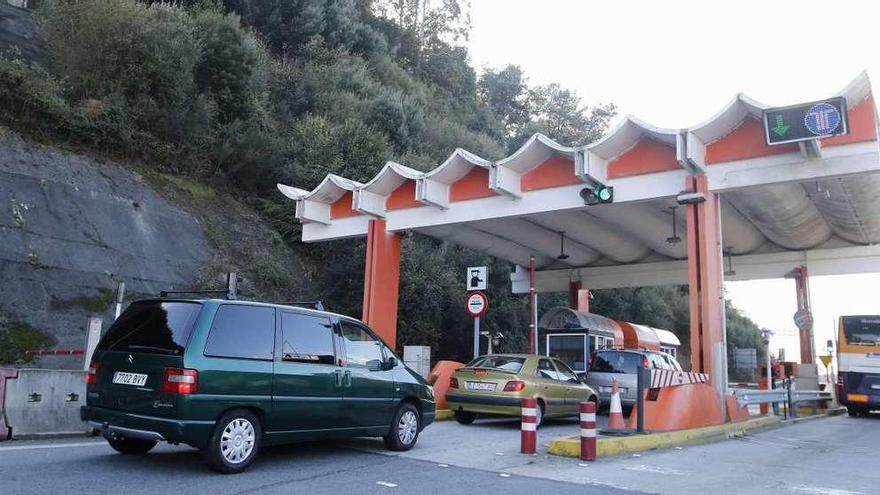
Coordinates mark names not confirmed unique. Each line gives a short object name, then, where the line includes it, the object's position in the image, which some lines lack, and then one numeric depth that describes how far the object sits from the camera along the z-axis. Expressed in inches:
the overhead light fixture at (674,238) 718.5
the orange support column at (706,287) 511.2
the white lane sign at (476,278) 582.2
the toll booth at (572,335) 813.2
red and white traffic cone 417.1
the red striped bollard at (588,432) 328.5
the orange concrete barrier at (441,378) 543.3
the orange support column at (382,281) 681.6
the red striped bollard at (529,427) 339.9
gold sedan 460.4
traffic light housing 572.7
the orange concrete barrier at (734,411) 513.3
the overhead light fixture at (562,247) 802.4
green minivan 254.4
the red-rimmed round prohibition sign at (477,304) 564.4
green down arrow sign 477.7
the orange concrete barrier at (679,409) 438.0
